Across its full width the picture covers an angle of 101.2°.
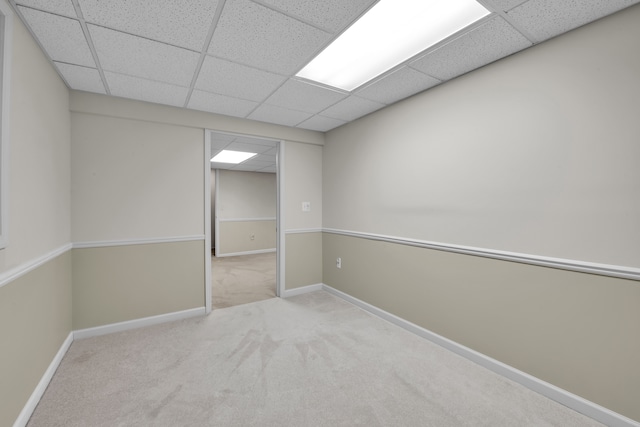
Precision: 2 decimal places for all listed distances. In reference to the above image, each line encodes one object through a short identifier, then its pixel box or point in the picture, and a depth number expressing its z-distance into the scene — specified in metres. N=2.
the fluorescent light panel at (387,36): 1.58
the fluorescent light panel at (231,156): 5.00
